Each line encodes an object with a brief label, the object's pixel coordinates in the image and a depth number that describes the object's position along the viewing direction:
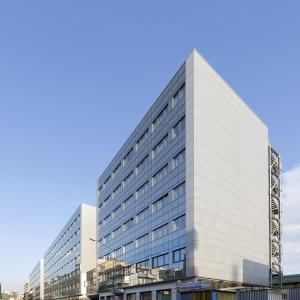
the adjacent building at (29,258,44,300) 124.28
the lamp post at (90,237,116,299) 50.86
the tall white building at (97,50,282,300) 34.46
